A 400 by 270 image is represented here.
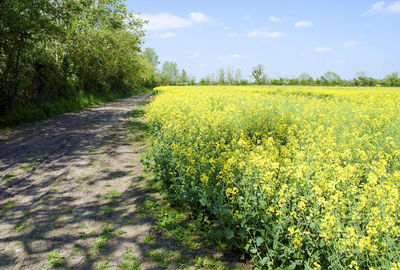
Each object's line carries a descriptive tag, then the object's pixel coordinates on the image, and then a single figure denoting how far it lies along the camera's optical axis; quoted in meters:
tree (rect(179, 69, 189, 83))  66.43
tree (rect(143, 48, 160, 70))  96.25
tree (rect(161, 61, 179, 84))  93.88
